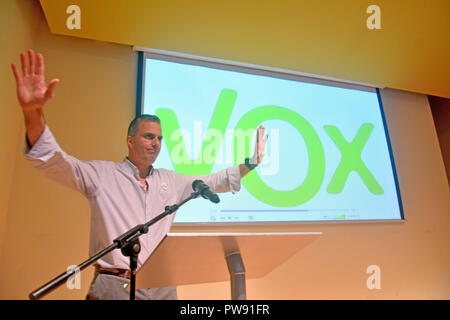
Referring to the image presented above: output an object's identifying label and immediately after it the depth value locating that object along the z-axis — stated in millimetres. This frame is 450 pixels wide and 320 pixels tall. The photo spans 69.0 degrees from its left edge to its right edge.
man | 1198
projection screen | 2773
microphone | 1349
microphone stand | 920
